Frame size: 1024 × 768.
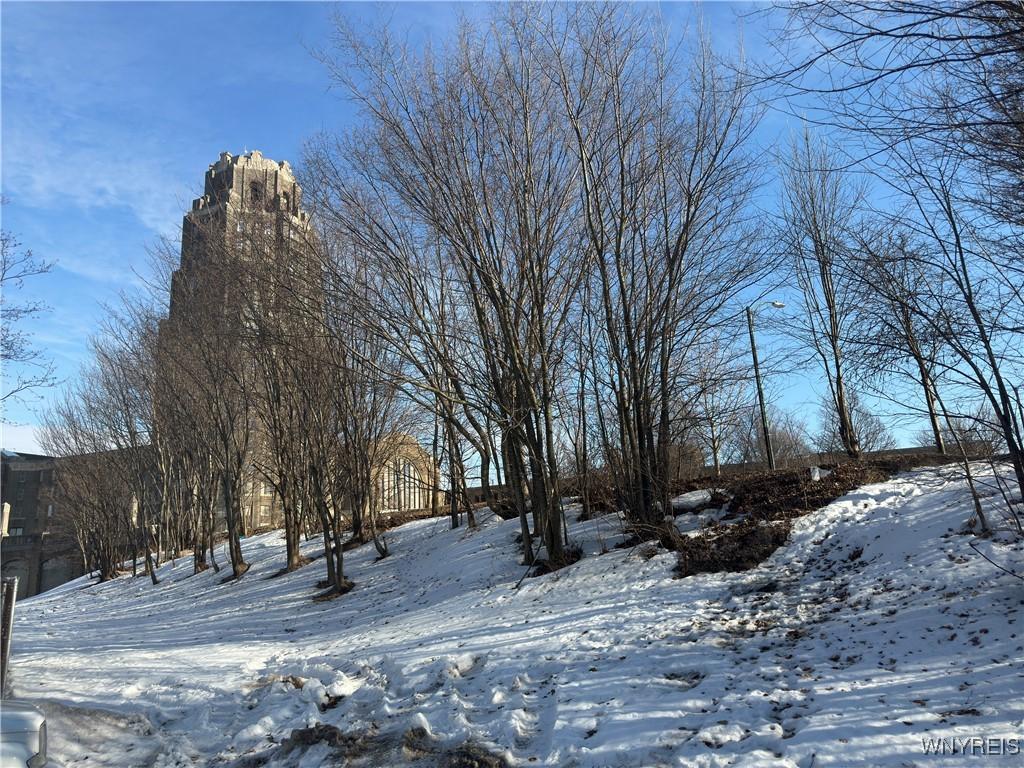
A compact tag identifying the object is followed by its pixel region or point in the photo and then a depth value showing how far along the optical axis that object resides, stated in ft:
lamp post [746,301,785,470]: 53.21
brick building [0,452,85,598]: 171.42
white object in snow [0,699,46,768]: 12.07
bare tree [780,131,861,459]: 51.86
